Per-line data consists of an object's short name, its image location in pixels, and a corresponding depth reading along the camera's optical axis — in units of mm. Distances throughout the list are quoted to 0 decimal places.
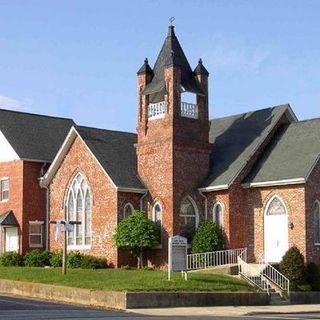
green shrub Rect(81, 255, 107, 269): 40000
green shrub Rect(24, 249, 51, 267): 43719
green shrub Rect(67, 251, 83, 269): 40969
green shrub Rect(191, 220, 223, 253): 38500
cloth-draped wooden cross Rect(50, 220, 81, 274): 34941
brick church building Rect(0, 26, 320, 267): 37750
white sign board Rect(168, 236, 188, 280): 34094
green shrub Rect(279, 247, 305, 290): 34875
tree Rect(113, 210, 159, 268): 38906
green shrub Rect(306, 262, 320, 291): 35344
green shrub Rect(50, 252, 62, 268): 42438
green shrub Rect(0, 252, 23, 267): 44809
